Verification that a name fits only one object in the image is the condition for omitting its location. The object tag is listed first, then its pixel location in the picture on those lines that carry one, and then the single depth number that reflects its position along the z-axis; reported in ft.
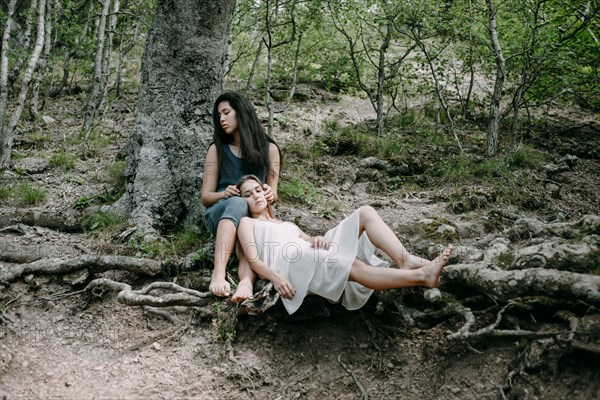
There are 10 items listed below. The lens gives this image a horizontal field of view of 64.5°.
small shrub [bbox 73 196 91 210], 19.24
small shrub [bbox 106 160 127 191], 20.57
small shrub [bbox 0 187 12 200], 20.34
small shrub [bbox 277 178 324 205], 21.12
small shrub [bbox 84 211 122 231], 17.87
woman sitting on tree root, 15.00
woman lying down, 11.81
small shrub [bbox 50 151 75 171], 24.20
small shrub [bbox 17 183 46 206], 20.16
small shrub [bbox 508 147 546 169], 24.51
